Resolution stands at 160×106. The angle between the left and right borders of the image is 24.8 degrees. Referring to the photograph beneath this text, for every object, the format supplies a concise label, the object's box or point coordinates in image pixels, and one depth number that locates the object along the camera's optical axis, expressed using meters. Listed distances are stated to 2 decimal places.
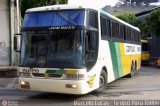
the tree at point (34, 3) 26.48
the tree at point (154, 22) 33.44
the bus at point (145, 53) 36.42
